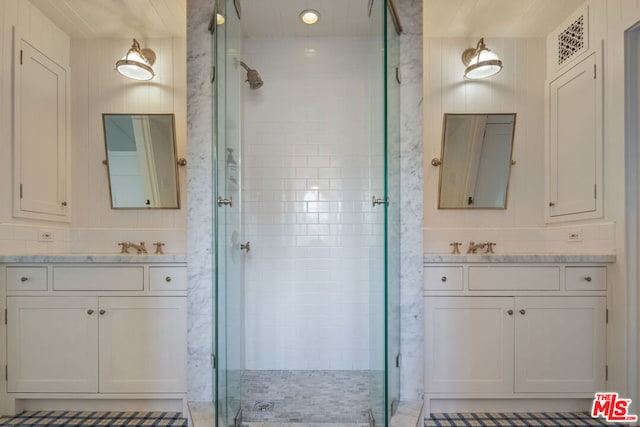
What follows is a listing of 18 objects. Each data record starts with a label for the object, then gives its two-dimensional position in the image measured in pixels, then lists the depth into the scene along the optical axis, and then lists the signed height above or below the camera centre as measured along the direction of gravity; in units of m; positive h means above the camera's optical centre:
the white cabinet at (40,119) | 2.26 +0.61
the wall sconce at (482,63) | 2.50 +1.00
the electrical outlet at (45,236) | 2.41 -0.16
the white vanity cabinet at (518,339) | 2.04 -0.70
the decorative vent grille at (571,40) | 2.36 +1.12
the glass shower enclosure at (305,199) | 2.61 +0.09
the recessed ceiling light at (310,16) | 2.44 +1.30
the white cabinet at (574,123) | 2.21 +0.57
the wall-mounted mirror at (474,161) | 2.65 +0.36
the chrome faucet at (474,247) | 2.51 -0.24
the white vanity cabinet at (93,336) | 2.03 -0.68
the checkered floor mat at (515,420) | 1.97 -1.13
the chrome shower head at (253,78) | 2.55 +0.92
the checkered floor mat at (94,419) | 1.97 -1.12
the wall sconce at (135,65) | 2.46 +0.97
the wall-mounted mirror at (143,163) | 2.65 +0.35
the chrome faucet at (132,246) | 2.53 -0.24
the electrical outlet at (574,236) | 2.35 -0.16
